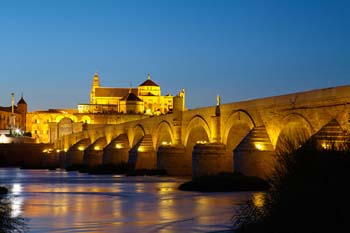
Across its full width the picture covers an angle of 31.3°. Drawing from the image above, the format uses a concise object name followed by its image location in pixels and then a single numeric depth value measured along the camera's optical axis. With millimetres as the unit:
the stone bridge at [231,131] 23234
